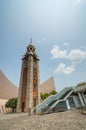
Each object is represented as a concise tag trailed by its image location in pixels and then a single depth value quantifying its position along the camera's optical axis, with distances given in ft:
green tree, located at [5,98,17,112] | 123.85
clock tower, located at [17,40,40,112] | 94.52
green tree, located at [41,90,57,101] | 129.18
